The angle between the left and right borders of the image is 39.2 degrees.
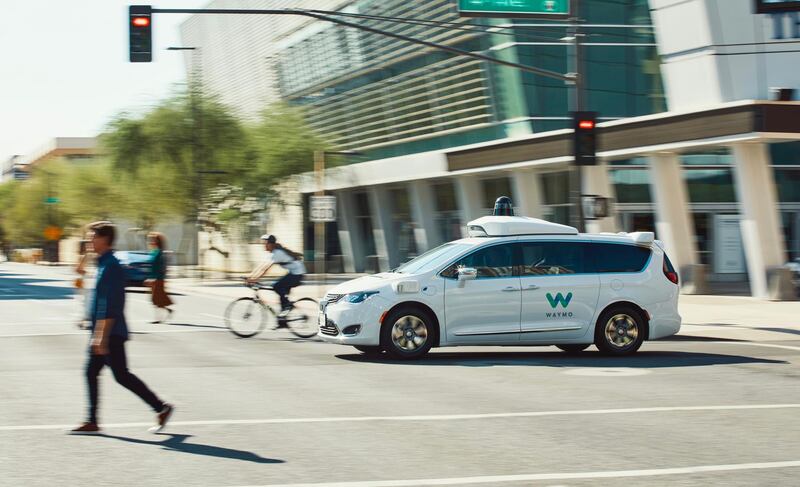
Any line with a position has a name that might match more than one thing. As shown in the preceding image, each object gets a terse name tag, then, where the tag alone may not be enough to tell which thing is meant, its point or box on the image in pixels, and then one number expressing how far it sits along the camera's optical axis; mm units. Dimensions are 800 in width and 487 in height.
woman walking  21500
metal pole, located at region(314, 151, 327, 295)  28500
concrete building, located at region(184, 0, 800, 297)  27000
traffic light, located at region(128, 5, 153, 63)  19500
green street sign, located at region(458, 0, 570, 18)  20766
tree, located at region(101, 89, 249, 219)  46219
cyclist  18938
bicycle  19031
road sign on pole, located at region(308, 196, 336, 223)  27234
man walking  8922
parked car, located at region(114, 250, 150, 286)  37344
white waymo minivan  15094
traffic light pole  21359
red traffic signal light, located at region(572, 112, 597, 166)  21453
